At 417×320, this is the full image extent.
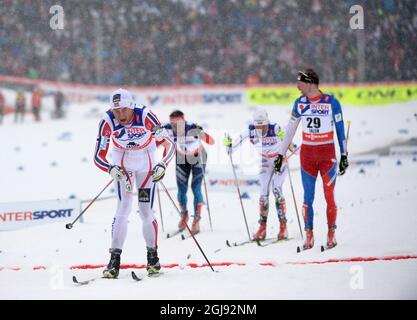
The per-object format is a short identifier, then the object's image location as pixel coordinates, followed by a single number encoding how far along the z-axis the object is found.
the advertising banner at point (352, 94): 39.87
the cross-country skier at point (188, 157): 17.14
